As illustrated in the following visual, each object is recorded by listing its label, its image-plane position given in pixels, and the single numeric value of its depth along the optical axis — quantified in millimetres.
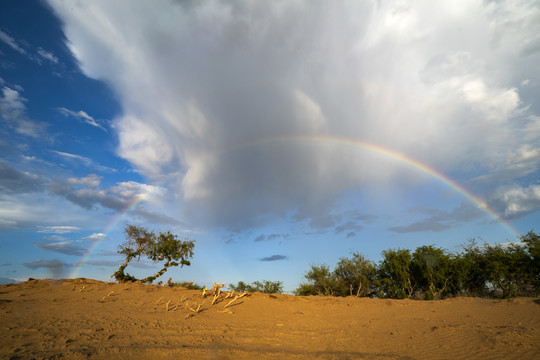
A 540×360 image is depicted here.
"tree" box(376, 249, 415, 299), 35594
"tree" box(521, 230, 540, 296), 30833
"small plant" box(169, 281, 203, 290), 28522
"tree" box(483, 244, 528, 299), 31803
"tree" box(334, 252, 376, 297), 38812
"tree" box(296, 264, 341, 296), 39562
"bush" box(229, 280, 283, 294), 42875
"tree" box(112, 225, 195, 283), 28516
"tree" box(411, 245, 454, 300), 33812
